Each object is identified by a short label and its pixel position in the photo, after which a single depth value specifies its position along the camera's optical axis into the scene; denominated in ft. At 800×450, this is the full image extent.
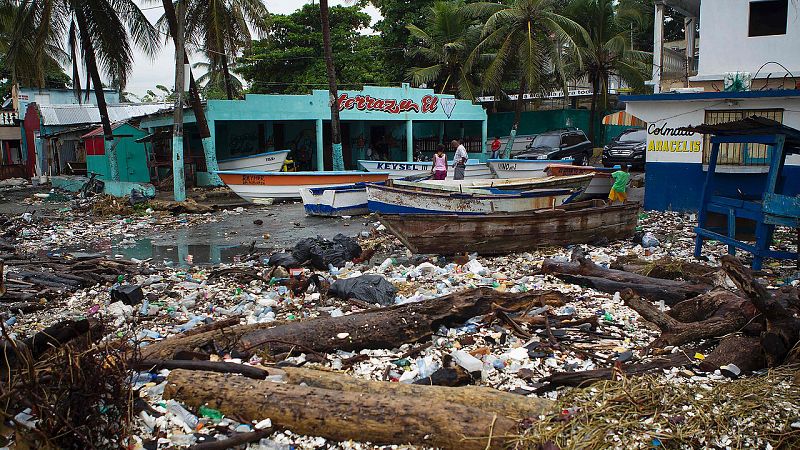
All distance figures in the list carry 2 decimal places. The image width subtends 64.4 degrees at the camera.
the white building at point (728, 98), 42.16
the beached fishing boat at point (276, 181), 60.03
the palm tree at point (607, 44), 90.63
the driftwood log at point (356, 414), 12.26
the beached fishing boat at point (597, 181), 52.65
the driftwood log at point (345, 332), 17.51
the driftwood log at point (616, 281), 22.38
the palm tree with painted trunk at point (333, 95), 65.82
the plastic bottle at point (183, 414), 13.30
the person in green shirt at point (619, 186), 44.55
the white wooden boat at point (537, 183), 44.11
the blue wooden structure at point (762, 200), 25.64
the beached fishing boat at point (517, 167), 62.54
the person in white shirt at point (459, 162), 54.49
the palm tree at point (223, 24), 69.21
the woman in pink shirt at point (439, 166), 55.16
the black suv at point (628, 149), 73.51
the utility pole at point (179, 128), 60.23
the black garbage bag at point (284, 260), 29.84
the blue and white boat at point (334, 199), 51.44
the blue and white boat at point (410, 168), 65.19
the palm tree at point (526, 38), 79.56
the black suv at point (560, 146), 76.43
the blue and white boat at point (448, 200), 39.11
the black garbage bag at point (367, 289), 23.89
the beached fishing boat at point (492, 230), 31.45
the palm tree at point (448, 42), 89.92
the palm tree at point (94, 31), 67.00
